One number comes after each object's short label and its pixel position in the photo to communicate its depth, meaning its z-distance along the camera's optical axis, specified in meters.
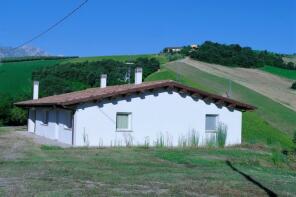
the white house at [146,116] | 29.42
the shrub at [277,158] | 23.38
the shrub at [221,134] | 31.81
